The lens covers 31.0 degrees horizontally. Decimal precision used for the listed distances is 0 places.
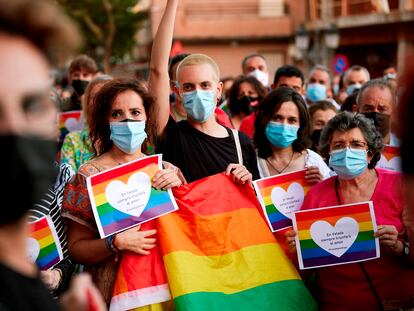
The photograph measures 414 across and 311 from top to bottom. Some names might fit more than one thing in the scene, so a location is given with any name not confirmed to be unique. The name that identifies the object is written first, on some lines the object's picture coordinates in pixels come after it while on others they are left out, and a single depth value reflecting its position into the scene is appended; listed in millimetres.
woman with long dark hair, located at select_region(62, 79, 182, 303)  3797
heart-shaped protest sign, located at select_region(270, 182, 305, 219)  4465
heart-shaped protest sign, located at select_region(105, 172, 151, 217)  3836
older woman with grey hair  3928
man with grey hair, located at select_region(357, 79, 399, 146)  5883
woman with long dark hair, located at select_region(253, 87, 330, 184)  5113
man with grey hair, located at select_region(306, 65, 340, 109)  9742
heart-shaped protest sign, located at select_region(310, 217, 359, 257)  3986
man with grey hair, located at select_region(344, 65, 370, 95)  9309
